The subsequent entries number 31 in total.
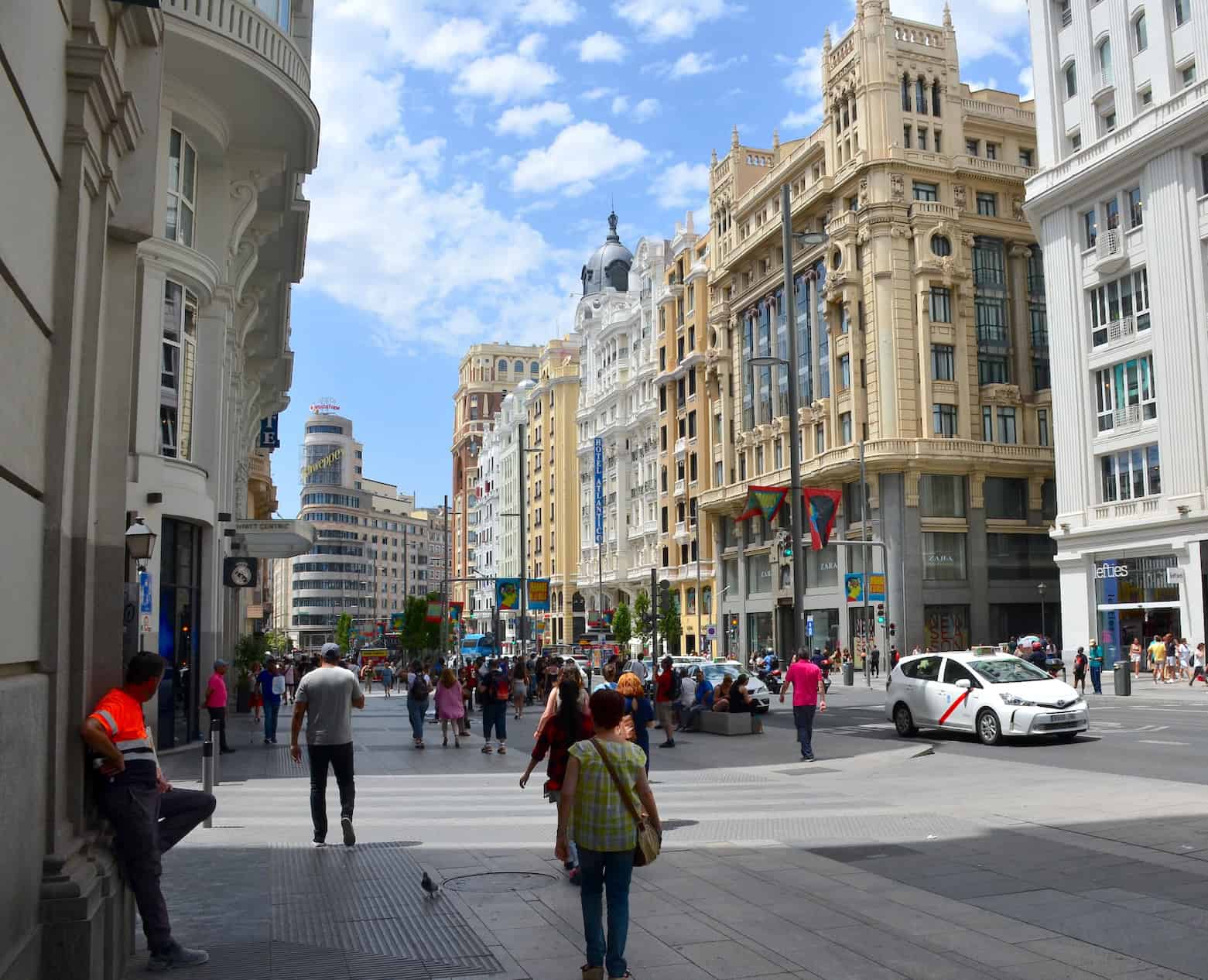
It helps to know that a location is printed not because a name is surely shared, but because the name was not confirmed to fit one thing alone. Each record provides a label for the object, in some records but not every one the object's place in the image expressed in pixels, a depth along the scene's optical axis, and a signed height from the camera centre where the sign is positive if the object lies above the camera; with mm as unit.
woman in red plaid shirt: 9523 -912
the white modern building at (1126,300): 40156 +11939
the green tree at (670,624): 73188 -258
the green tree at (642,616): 77000 +288
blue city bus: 93938 -1991
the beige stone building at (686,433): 74750 +12827
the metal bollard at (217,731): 19472 -1814
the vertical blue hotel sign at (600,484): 94000 +11348
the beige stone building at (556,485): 107688 +13647
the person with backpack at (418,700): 21922 -1495
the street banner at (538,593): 46844 +1201
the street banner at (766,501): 30562 +3168
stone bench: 22141 -2057
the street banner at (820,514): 32656 +2991
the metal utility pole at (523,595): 42969 +1143
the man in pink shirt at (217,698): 19531 -1230
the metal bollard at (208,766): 11156 -1374
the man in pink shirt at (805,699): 17266 -1227
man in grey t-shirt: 9906 -923
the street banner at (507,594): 45281 +1143
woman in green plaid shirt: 5570 -1027
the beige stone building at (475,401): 164625 +33100
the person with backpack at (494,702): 20266 -1424
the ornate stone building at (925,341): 56125 +14125
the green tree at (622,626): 82500 -403
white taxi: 18172 -1392
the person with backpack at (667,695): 19859 -1386
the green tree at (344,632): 138625 -967
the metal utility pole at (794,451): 25516 +3879
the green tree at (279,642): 94125 -1579
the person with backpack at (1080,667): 34562 -1608
